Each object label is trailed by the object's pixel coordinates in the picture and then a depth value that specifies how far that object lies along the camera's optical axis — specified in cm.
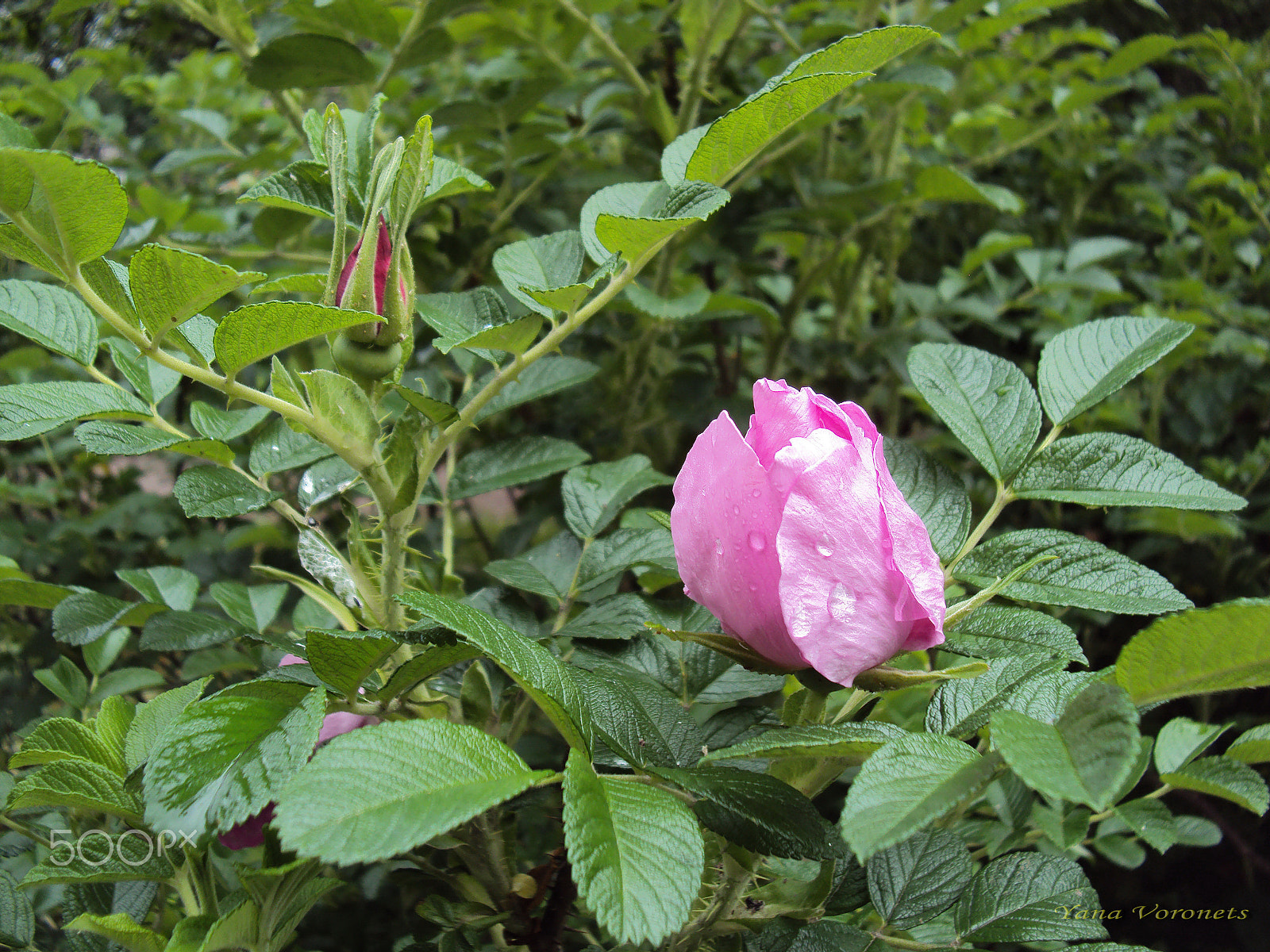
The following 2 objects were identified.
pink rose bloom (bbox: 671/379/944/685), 32
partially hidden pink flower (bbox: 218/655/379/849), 45
